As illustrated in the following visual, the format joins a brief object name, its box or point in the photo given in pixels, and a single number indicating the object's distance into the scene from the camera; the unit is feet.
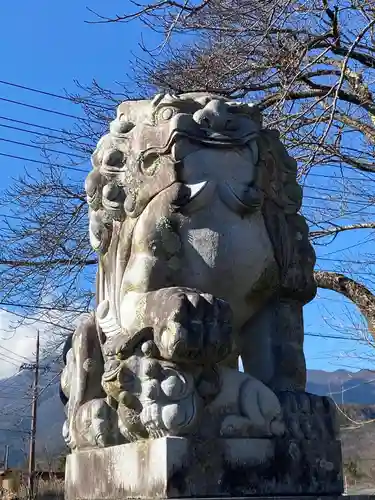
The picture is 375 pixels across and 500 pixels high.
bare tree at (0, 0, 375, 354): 22.70
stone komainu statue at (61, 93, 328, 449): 6.48
